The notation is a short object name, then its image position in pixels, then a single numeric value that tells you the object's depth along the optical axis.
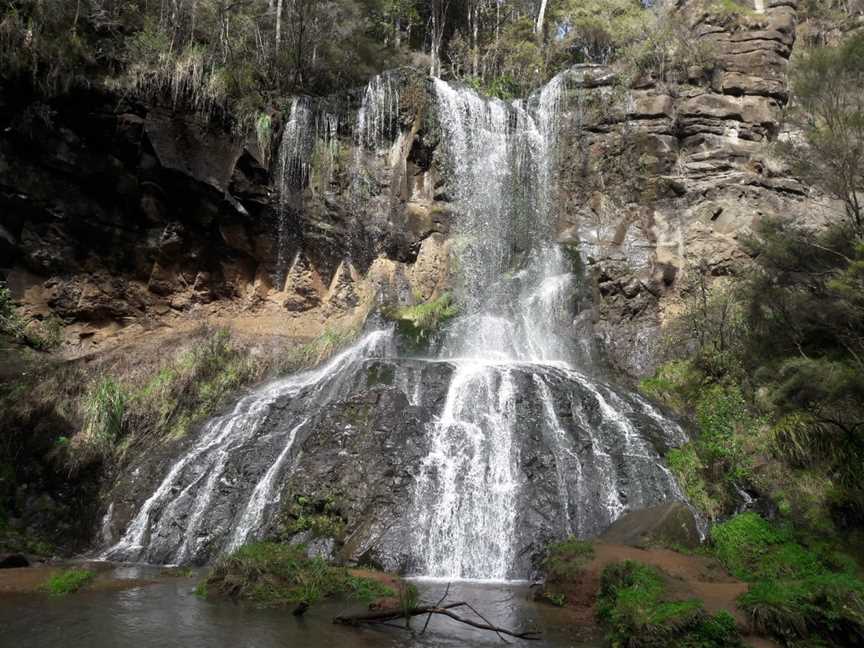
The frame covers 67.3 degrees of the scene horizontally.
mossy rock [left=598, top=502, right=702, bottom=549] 10.20
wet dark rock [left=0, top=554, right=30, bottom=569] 9.59
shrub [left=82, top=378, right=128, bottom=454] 14.41
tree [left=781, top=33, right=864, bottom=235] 11.91
